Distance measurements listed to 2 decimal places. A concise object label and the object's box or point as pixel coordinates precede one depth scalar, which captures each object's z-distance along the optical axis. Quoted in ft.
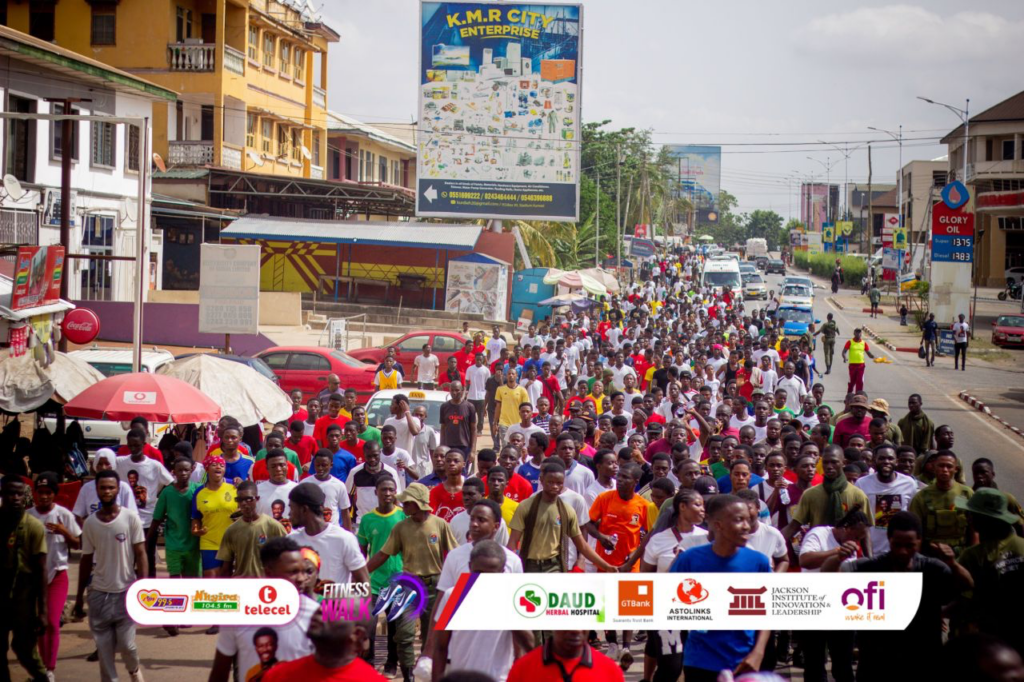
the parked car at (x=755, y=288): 191.83
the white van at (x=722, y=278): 183.21
